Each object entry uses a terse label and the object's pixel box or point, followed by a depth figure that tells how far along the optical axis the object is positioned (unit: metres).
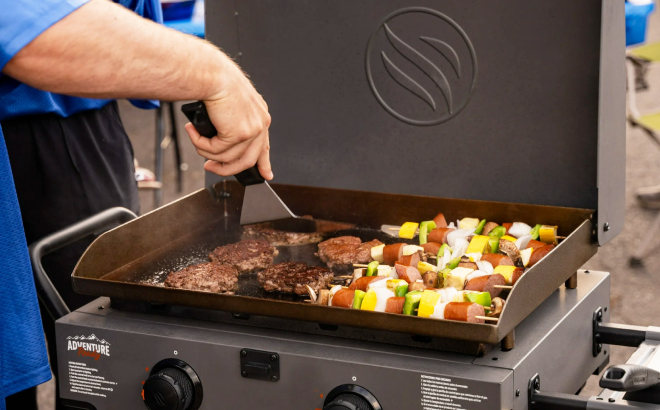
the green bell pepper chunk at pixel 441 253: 2.12
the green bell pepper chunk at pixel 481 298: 1.93
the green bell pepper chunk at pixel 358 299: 1.97
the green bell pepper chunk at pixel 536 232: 2.14
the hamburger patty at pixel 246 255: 2.16
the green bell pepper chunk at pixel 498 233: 2.16
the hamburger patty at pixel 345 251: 2.15
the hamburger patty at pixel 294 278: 2.04
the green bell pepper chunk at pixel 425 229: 2.21
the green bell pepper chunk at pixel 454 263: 2.09
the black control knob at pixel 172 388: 1.90
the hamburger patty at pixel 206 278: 2.07
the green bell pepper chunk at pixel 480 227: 2.19
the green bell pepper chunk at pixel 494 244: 2.14
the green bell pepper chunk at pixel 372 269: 2.09
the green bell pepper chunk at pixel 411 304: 1.93
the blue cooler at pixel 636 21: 3.91
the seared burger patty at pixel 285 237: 2.29
